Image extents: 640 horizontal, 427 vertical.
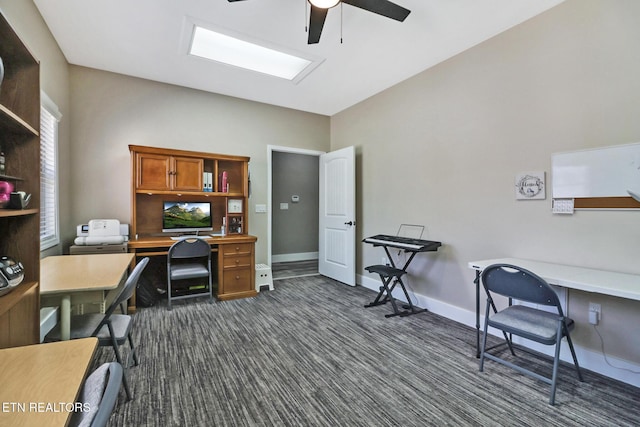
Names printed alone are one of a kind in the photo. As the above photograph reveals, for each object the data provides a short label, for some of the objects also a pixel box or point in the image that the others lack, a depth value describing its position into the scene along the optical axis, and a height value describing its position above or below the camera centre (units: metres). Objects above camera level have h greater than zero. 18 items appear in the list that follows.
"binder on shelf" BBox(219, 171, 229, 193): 4.22 +0.37
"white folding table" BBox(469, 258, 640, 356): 1.76 -0.45
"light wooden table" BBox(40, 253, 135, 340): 1.77 -0.45
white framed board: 2.12 +0.26
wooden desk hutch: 3.67 +0.10
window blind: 2.90 +0.34
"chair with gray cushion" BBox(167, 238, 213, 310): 3.52 -0.70
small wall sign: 2.57 +0.22
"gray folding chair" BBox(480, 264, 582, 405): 1.92 -0.77
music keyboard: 3.15 -0.37
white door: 4.54 -0.09
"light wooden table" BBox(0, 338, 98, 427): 0.75 -0.52
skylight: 3.23 +1.84
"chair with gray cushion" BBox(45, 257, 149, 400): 1.86 -0.76
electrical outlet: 2.26 -0.78
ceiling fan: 2.14 +1.50
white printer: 3.27 -0.26
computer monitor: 4.02 -0.09
